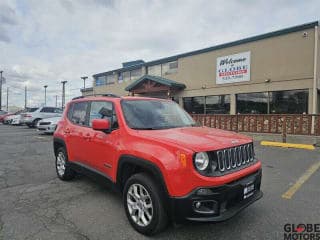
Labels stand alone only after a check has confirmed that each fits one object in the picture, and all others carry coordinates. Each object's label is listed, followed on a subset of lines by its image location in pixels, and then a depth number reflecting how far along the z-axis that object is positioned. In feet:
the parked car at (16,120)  74.16
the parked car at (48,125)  46.57
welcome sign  49.98
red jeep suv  8.93
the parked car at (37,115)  63.36
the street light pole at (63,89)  141.02
